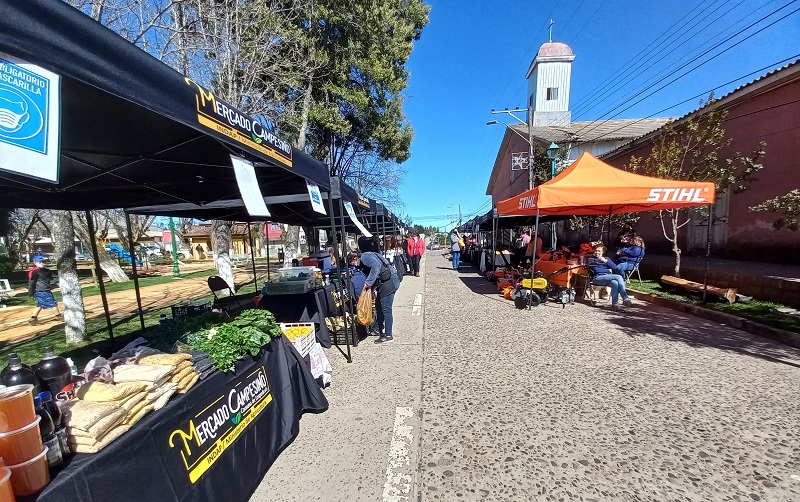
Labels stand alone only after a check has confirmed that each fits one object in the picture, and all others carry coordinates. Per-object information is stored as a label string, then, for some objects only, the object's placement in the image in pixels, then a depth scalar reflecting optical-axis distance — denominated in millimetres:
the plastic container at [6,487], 1029
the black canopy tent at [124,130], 1330
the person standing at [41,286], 7852
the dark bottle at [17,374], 1578
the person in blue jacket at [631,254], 7391
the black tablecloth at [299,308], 4883
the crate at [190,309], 4314
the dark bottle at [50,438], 1299
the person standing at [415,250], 14469
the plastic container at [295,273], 5496
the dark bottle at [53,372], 1792
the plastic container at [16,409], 1110
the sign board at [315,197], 3949
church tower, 32031
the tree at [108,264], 16902
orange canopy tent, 6137
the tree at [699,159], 7785
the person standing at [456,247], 17188
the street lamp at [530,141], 15031
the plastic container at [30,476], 1127
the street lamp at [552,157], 12977
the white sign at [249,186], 2578
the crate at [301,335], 3553
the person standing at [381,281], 5027
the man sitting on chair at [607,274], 6891
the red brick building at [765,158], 7871
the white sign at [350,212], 5498
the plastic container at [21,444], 1109
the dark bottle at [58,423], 1366
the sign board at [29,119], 1206
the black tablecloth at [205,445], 1395
